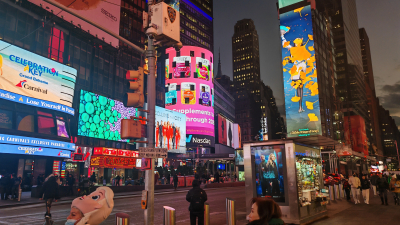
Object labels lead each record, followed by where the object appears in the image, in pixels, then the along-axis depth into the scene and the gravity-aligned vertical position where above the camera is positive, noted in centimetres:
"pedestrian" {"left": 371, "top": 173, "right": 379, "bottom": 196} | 1881 -113
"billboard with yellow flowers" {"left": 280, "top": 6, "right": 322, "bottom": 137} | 6034 +1834
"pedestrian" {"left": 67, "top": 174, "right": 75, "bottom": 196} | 2614 -188
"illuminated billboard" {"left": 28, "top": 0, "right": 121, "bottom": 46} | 3756 +2057
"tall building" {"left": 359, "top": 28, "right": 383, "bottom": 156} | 15016 +3255
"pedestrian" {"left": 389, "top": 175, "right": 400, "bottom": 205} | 1790 -165
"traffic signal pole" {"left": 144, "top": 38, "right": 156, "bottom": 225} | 735 +114
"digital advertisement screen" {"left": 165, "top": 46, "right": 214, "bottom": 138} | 6894 +1772
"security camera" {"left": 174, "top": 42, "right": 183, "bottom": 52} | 852 +344
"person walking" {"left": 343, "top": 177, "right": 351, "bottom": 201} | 2144 -194
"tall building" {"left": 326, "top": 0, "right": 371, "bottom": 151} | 11621 +4091
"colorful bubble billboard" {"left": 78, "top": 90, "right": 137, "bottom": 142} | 3994 +690
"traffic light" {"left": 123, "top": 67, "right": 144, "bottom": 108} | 747 +196
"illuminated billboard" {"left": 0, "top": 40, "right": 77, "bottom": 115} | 2689 +855
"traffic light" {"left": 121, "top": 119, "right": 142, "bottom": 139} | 728 +85
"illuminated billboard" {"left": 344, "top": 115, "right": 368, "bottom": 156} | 10556 +1033
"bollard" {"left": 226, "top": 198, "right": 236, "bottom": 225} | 791 -139
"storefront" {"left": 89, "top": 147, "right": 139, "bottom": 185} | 3853 +3
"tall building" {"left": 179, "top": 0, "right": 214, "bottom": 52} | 9950 +5058
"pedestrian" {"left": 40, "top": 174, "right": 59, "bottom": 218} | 1245 -108
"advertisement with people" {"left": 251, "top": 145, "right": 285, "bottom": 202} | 1168 -38
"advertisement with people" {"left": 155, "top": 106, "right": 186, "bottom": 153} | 5585 +658
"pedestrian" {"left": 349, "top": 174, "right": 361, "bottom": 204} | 1878 -170
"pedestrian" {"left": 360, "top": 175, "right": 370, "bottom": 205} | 1856 -166
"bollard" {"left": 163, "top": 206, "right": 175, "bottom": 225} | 654 -119
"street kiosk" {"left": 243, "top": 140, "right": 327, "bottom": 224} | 1112 -64
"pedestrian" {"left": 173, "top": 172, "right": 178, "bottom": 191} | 3380 -196
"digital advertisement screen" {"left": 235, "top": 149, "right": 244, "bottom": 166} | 3331 +71
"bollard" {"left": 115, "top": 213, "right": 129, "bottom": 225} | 523 -100
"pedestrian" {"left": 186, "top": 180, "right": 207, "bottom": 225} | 812 -113
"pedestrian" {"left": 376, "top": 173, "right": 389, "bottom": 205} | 1744 -157
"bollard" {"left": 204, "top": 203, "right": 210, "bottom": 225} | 801 -142
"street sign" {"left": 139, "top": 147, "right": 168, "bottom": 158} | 755 +28
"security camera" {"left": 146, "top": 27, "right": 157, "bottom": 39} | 776 +346
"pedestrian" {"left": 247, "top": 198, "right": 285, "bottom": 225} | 360 -64
